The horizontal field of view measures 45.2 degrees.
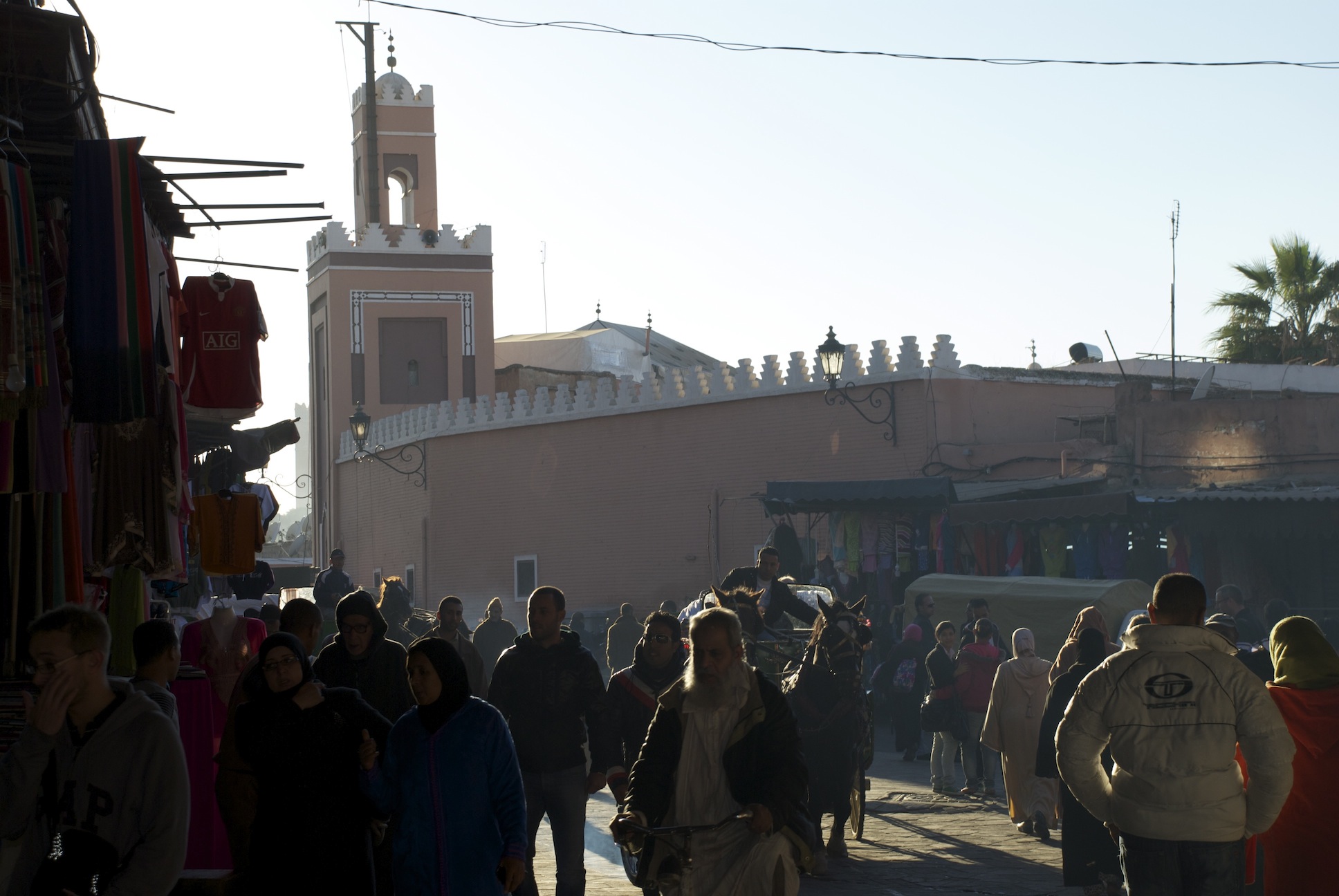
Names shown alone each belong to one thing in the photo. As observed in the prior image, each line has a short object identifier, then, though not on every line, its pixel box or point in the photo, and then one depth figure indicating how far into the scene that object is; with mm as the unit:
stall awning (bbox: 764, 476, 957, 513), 18297
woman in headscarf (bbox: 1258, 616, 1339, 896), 5492
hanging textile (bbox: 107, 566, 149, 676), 7047
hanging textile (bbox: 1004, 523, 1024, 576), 17875
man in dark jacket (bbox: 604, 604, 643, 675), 16047
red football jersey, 8703
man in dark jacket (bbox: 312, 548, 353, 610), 15750
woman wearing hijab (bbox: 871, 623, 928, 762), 14648
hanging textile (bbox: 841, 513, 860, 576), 19484
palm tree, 26641
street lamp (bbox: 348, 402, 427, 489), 29109
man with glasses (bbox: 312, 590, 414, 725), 6309
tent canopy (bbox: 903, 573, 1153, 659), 14672
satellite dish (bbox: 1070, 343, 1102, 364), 26469
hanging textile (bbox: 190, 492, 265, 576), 10742
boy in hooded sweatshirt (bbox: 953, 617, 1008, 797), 12188
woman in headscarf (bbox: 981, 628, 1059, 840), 10227
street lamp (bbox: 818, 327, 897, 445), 20375
